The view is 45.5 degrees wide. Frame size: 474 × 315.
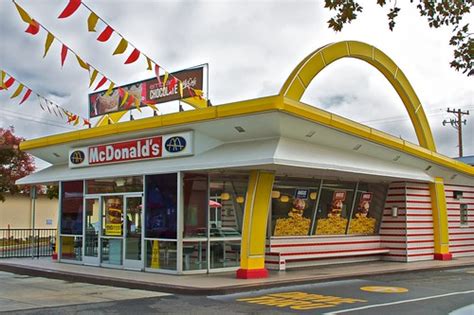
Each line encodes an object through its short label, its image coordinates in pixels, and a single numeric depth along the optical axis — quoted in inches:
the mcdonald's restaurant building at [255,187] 531.5
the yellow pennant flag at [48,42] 395.3
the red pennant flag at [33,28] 374.2
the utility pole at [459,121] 2101.4
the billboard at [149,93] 700.0
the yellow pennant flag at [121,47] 417.4
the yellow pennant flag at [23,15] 362.0
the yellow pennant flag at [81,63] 434.5
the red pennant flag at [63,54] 425.3
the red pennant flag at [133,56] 442.9
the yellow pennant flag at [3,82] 492.7
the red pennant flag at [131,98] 571.9
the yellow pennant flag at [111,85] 492.0
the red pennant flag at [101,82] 477.8
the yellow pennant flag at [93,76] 463.5
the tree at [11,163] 1266.0
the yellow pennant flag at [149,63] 457.1
